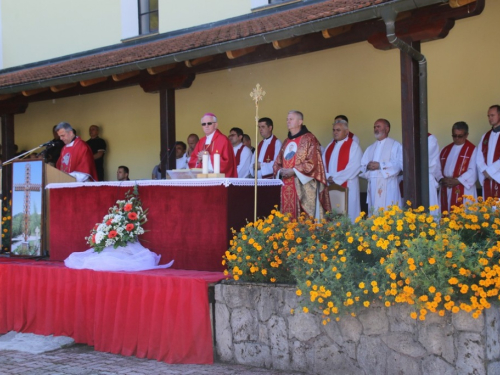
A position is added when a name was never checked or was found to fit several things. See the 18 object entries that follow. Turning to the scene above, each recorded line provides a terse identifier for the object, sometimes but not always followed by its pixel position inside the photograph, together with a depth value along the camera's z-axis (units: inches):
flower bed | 200.5
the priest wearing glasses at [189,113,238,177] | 334.3
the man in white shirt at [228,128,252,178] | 437.7
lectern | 358.0
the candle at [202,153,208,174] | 293.4
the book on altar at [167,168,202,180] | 295.8
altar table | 282.0
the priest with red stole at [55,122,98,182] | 386.0
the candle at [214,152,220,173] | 295.1
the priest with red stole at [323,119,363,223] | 394.3
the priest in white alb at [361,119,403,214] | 373.7
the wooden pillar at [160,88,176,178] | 432.5
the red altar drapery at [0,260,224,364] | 260.1
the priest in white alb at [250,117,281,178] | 416.8
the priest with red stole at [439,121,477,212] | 365.1
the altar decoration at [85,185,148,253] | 299.9
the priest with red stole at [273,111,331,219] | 323.9
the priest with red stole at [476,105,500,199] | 346.6
